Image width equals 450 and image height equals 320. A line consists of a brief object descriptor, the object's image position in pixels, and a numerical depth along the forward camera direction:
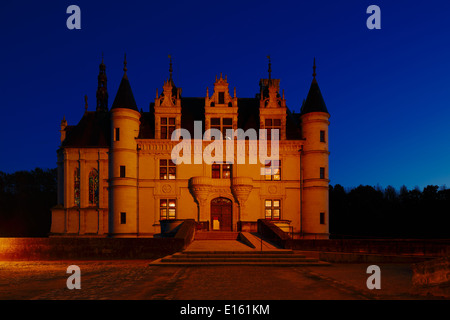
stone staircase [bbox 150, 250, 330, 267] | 17.72
